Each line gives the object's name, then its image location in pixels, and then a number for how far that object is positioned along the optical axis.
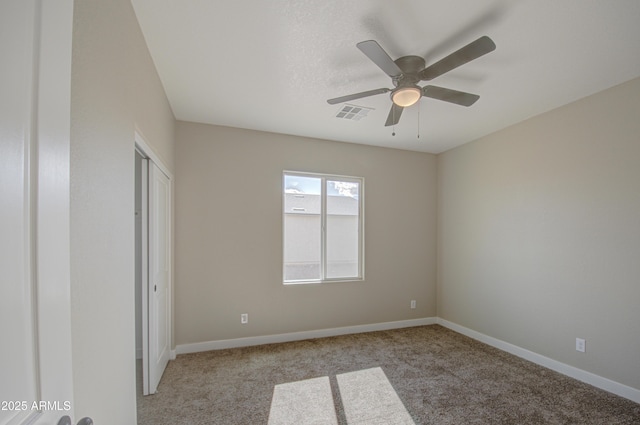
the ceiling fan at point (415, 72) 1.73
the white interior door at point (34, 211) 0.53
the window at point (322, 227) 4.10
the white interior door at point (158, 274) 2.61
